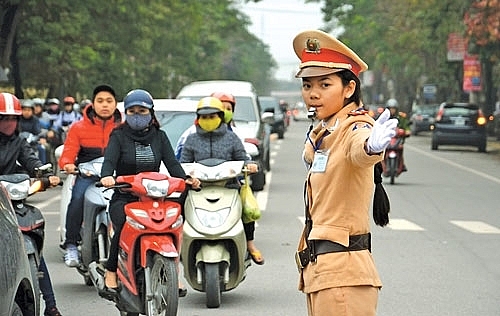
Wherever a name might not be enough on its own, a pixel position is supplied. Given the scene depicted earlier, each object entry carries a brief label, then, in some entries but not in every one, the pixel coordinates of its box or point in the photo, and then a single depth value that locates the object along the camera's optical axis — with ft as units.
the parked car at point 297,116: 329.93
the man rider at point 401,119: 73.65
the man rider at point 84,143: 33.91
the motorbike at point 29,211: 25.43
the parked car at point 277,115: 151.93
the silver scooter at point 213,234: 30.91
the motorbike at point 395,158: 75.00
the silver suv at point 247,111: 68.33
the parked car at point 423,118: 185.42
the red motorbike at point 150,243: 25.88
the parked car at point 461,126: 127.75
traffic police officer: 16.39
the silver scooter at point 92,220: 32.53
